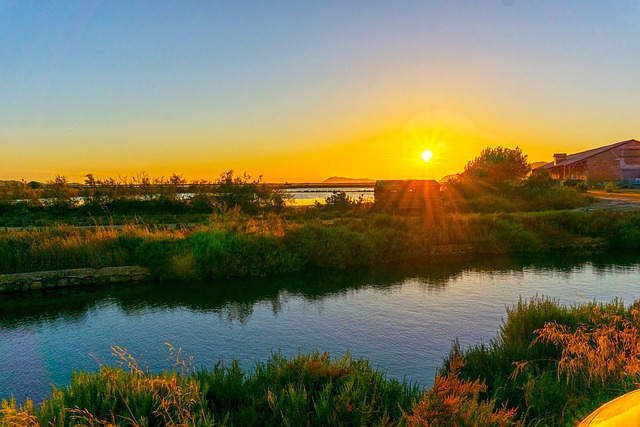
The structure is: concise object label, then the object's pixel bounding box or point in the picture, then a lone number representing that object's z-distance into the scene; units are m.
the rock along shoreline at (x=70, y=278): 13.78
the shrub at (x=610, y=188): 43.81
